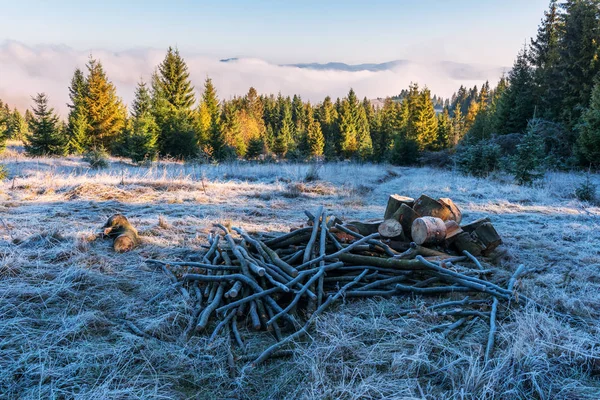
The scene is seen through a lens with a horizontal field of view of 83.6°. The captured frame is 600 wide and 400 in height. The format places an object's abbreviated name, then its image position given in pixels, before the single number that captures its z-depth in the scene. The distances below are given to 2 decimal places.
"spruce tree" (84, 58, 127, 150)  25.16
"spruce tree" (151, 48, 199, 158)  24.28
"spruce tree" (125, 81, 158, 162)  19.94
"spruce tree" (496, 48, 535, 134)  25.50
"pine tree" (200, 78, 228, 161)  27.05
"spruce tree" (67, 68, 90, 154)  23.66
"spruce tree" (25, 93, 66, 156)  20.38
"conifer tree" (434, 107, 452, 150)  33.06
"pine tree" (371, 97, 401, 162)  39.47
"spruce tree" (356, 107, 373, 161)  37.75
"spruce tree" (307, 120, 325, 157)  38.22
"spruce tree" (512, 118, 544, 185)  12.27
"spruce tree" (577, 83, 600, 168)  16.94
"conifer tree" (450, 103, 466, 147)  45.53
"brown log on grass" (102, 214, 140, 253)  4.45
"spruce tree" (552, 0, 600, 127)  21.80
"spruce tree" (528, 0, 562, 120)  24.25
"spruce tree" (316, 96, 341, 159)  42.68
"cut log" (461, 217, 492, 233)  4.61
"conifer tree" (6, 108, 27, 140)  38.88
